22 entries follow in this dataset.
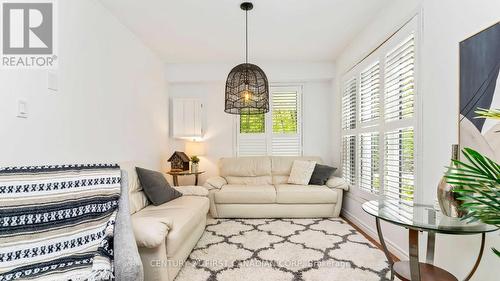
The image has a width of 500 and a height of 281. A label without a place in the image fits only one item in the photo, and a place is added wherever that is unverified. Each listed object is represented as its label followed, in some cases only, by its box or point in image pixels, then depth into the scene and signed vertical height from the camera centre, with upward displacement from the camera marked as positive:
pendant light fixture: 2.78 +0.55
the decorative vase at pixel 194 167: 4.44 -0.49
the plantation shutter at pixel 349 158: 3.78 -0.31
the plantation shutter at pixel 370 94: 3.01 +0.55
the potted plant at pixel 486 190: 0.87 -0.18
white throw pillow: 4.17 -0.55
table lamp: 4.64 -0.18
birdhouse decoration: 4.26 -0.38
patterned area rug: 2.18 -1.15
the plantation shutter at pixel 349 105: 3.75 +0.50
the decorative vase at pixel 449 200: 1.43 -0.34
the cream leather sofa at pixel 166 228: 1.84 -0.73
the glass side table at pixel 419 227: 1.34 -0.47
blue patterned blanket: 1.32 -0.49
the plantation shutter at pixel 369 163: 3.02 -0.30
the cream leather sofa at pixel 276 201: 3.77 -0.91
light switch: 1.75 +0.20
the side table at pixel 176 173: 4.15 -0.57
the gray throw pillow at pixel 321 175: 4.11 -0.58
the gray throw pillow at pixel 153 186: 2.77 -0.52
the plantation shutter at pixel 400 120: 2.31 +0.18
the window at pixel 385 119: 2.34 +0.22
